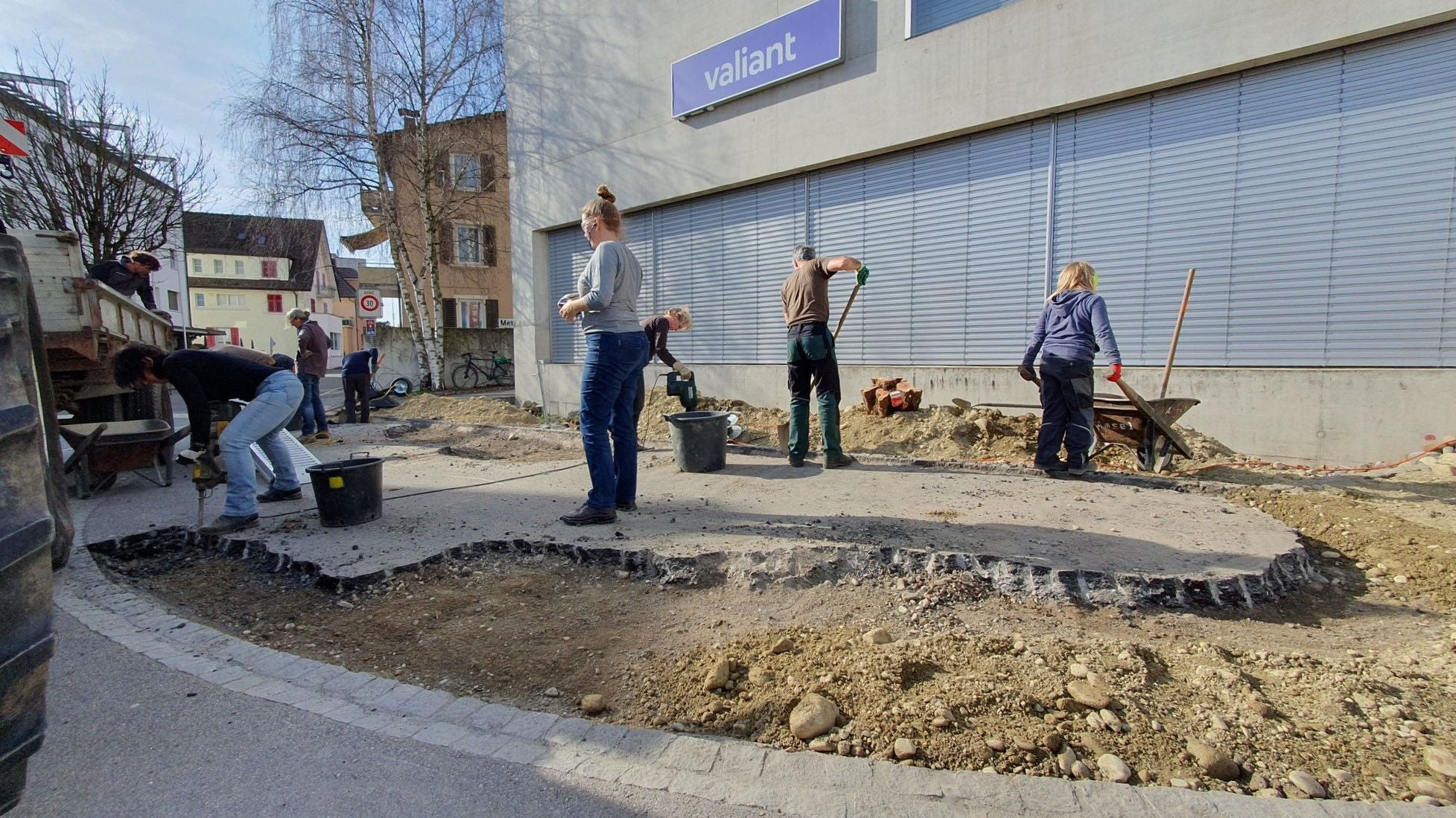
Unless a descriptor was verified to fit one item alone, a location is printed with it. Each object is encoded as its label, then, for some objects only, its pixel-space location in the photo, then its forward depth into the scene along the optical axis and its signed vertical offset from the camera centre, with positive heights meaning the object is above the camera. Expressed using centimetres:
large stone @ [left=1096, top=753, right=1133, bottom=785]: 189 -119
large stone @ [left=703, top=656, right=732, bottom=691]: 244 -118
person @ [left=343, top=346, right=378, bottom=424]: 1086 -49
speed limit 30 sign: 1734 +112
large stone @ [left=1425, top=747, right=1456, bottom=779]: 185 -115
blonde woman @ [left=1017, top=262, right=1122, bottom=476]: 505 -13
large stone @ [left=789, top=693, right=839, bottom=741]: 215 -119
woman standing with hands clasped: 407 +7
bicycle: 1848 -68
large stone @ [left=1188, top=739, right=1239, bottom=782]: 190 -118
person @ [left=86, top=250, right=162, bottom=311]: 717 +83
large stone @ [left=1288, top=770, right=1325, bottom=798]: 182 -119
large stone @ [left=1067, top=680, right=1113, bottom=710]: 217 -114
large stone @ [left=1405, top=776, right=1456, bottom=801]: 178 -118
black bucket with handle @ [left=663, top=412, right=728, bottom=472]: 573 -79
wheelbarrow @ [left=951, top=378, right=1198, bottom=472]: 535 -66
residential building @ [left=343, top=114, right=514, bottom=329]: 1543 +387
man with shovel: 538 +1
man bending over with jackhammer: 432 -31
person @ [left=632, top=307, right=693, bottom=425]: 644 +18
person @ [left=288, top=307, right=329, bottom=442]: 915 -25
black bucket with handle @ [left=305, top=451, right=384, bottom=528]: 425 -90
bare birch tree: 1376 +491
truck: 500 +21
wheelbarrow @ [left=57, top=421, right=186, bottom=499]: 561 -87
